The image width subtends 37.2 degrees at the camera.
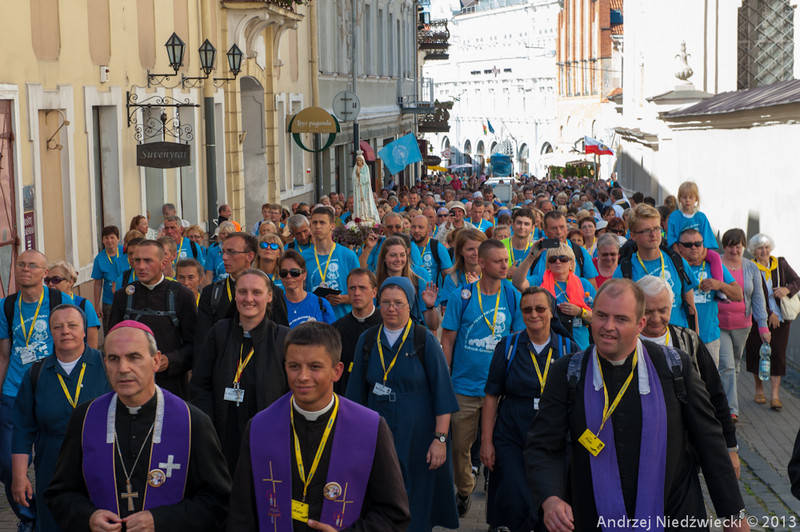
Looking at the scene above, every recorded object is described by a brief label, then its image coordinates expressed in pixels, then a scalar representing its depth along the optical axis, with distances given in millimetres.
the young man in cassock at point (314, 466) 4445
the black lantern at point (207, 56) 17344
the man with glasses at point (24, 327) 7750
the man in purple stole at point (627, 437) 4793
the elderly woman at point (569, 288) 8602
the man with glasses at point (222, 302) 7660
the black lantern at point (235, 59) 18641
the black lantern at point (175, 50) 16453
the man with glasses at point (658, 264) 9305
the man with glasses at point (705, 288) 9852
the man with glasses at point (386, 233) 12458
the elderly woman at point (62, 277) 8709
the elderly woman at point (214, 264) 11870
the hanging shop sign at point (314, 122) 25688
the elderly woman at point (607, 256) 9922
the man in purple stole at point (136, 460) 4594
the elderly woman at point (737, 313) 10586
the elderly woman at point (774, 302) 11531
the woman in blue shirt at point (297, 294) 8283
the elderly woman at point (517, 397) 6973
